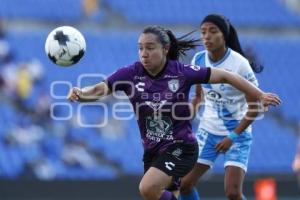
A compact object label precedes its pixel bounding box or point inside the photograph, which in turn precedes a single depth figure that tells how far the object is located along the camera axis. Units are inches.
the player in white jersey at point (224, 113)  606.2
